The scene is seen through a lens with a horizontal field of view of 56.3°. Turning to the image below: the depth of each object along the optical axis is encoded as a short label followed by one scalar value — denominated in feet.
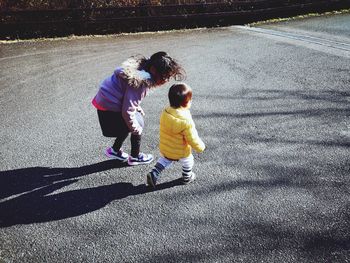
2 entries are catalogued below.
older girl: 10.69
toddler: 10.78
